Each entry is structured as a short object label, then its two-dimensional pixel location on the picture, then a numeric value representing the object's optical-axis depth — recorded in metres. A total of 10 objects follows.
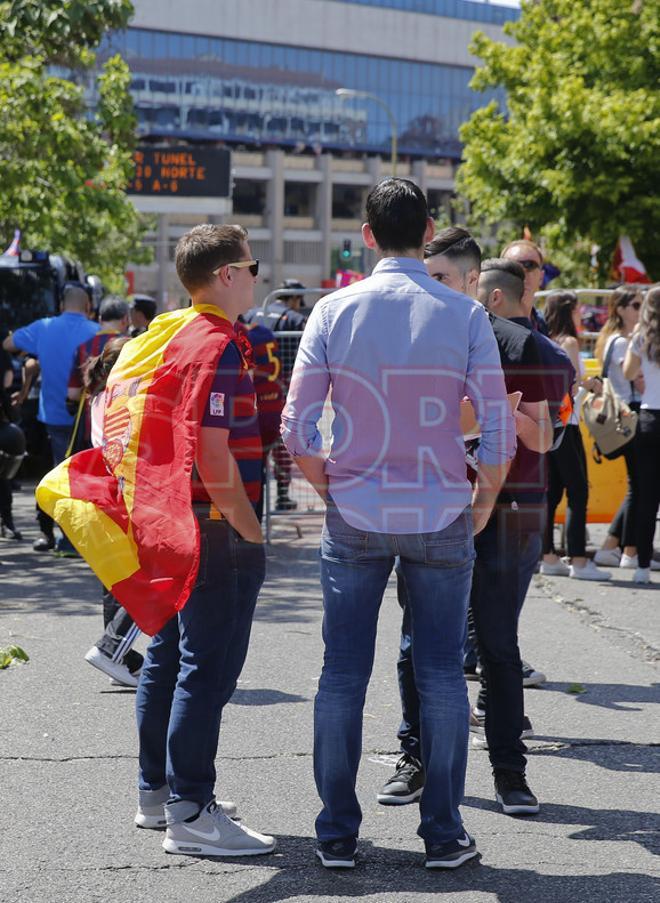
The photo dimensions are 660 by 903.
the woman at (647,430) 9.62
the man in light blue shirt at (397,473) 4.13
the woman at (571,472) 9.46
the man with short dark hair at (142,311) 11.63
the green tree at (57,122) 12.70
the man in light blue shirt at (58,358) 10.85
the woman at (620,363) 10.17
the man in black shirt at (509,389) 4.96
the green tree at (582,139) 26.78
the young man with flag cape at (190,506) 4.27
